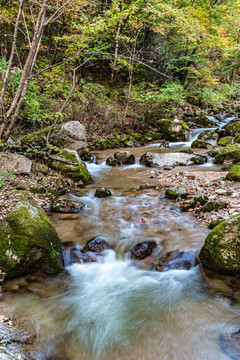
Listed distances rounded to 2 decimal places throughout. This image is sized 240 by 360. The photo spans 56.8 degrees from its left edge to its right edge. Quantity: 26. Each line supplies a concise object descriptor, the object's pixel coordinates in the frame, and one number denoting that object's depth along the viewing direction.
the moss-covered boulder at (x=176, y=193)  6.71
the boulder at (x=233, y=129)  14.88
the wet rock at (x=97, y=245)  4.62
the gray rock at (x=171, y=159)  10.55
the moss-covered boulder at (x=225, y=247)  3.49
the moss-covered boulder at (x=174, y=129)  15.77
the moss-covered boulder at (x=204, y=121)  18.69
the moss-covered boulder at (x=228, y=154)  10.05
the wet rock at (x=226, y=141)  12.92
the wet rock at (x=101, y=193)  7.21
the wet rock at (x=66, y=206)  6.01
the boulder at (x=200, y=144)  13.60
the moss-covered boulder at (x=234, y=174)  7.32
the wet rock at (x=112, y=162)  10.80
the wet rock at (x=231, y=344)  2.43
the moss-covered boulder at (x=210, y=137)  14.31
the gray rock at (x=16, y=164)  6.27
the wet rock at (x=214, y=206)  5.54
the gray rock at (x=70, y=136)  9.71
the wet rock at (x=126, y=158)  11.02
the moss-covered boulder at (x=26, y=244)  3.40
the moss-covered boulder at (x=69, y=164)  8.00
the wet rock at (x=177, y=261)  4.10
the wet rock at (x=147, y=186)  7.86
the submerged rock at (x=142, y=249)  4.48
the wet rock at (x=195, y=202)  5.98
